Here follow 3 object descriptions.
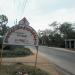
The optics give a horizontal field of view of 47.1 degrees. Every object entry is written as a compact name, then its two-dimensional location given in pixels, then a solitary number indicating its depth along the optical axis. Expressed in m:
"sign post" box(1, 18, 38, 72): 4.13
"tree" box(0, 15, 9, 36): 18.69
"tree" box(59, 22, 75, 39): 27.01
